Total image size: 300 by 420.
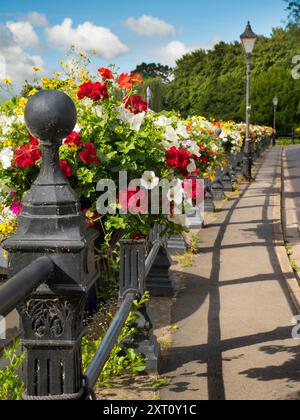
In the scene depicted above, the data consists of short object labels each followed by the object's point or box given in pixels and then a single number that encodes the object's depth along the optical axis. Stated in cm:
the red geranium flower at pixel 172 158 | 365
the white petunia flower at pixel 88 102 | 343
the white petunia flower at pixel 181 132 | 468
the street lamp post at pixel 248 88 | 1795
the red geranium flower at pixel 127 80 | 376
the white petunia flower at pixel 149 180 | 338
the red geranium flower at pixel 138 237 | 388
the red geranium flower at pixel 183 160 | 368
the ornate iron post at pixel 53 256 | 182
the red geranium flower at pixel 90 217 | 298
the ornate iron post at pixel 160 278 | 608
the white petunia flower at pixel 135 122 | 347
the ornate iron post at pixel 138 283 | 402
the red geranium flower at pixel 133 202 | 317
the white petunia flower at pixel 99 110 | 339
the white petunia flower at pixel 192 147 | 436
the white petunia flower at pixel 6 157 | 309
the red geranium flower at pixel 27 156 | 295
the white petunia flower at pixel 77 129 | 318
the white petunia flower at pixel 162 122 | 388
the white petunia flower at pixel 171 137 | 373
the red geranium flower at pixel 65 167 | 285
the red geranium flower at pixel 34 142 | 307
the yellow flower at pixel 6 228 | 363
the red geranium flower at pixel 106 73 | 371
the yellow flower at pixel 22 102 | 353
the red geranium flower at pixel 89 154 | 299
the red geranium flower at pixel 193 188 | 389
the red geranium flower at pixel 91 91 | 345
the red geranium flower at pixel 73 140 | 299
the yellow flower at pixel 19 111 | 347
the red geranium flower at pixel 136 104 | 372
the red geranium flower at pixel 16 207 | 320
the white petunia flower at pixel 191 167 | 392
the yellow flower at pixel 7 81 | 445
